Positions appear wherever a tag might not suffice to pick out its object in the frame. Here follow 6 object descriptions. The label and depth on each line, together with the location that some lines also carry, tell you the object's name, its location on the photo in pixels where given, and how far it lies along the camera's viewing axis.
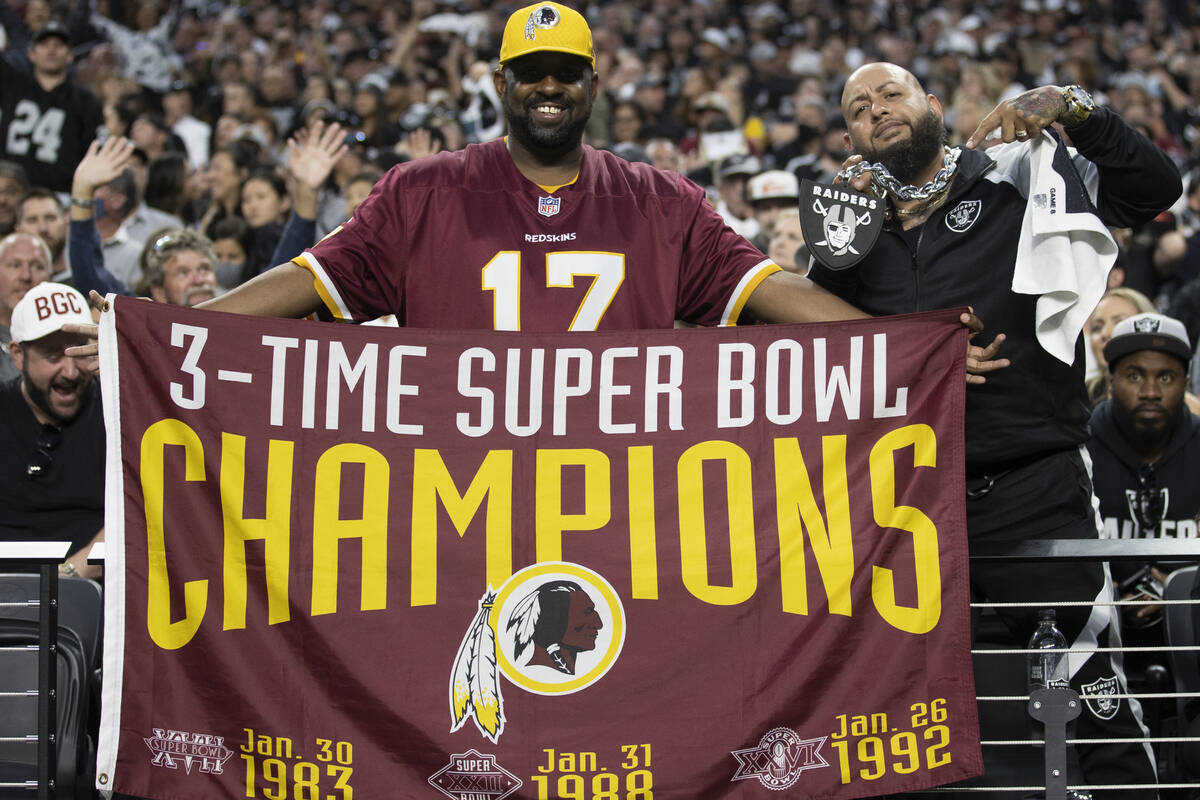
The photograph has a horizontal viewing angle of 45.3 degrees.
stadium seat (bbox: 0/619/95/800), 3.87
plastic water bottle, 3.73
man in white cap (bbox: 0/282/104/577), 5.16
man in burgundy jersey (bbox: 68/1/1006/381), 4.04
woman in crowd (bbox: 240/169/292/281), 8.20
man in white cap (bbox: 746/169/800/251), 8.74
